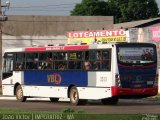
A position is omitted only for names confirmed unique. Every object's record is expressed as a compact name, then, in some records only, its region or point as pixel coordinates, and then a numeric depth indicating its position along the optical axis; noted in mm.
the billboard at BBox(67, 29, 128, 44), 44156
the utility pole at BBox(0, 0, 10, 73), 51906
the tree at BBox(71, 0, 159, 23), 98000
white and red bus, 27688
